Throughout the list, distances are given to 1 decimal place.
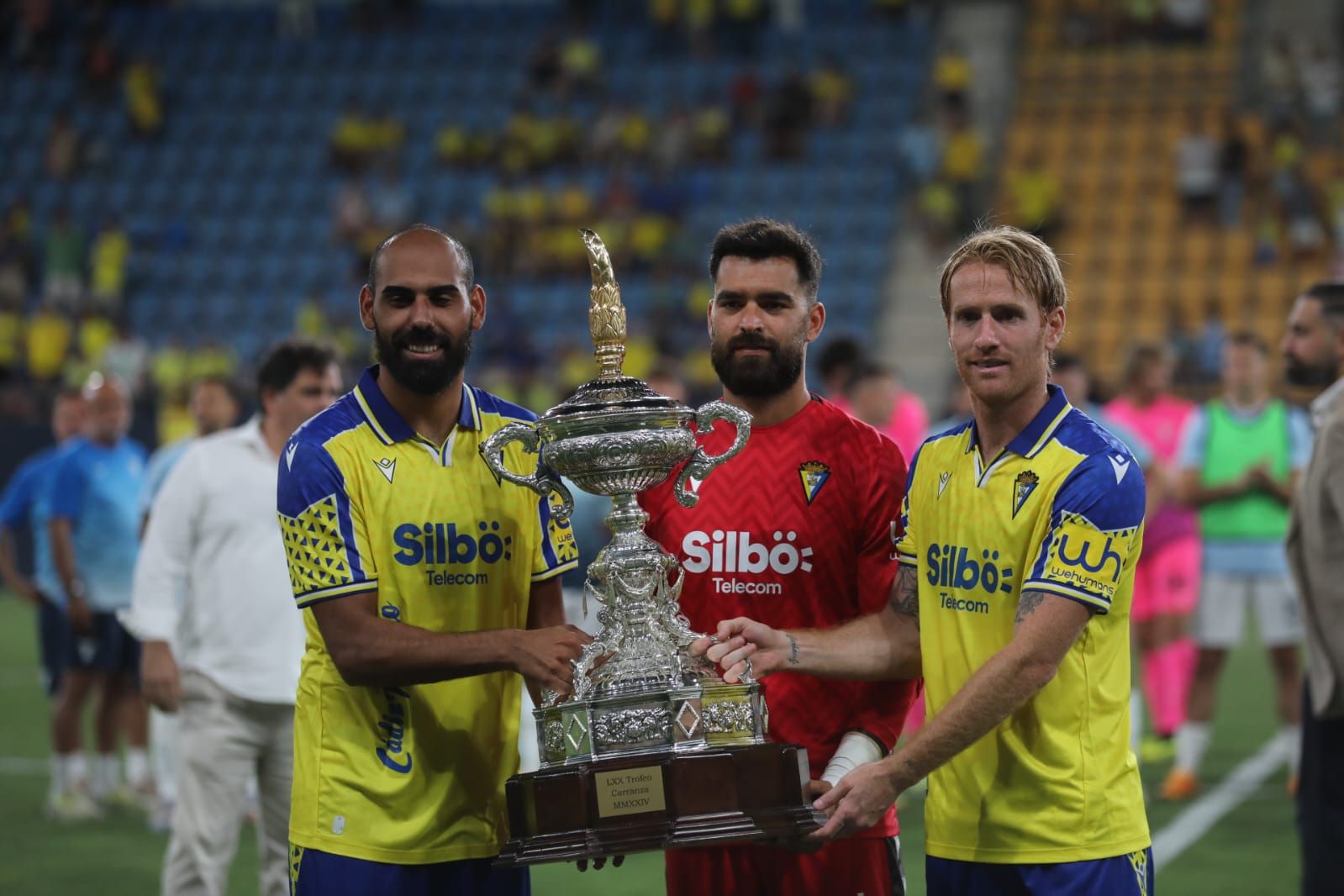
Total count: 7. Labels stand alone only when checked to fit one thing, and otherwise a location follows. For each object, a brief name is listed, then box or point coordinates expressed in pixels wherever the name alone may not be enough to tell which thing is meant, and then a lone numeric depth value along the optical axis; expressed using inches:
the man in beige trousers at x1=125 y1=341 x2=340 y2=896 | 473.1
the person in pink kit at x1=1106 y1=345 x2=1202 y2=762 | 780.0
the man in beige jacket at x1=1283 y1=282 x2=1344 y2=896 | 391.5
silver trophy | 288.0
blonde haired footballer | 291.3
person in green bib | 737.0
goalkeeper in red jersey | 325.7
